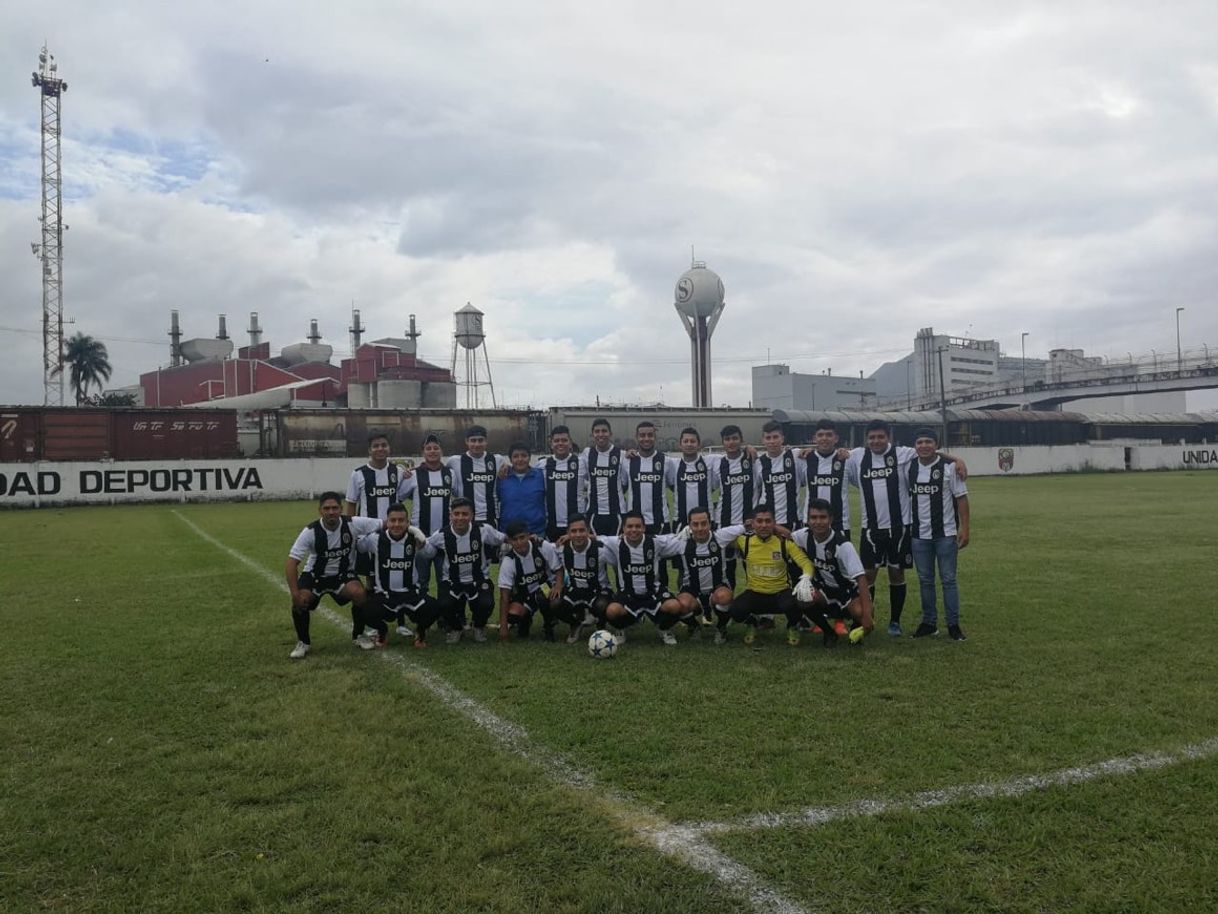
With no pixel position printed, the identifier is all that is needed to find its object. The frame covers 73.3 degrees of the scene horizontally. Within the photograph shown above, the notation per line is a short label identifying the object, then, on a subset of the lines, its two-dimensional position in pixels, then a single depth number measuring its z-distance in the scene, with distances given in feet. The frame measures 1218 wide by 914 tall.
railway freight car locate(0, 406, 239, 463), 82.74
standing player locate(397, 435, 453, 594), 24.94
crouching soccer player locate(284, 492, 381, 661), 21.85
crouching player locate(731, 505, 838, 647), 22.03
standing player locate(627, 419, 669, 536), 25.59
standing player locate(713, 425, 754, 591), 24.71
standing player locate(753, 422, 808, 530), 24.56
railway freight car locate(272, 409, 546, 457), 94.38
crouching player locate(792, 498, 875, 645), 21.66
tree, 192.85
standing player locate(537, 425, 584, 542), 25.67
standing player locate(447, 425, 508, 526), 25.44
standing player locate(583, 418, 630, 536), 25.86
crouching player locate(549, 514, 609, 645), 22.70
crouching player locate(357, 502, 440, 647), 22.52
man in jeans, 22.24
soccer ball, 20.71
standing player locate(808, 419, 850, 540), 24.25
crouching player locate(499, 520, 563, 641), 23.09
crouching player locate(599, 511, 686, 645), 22.27
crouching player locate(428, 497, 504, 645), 23.03
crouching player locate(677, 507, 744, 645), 22.67
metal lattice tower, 134.00
